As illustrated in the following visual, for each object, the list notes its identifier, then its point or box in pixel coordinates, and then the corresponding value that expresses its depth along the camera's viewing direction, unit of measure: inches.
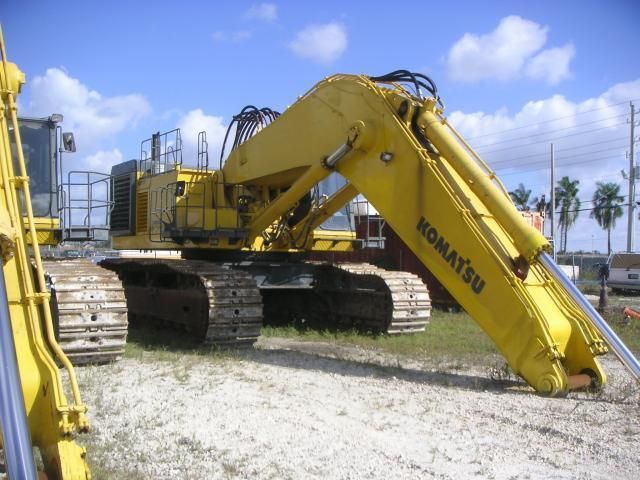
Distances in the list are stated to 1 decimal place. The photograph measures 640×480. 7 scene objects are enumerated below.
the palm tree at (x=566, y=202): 2512.3
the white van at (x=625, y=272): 962.1
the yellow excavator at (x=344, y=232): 254.1
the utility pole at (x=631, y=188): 1571.1
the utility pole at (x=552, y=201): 1386.8
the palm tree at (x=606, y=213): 2445.9
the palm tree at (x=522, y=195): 2607.0
